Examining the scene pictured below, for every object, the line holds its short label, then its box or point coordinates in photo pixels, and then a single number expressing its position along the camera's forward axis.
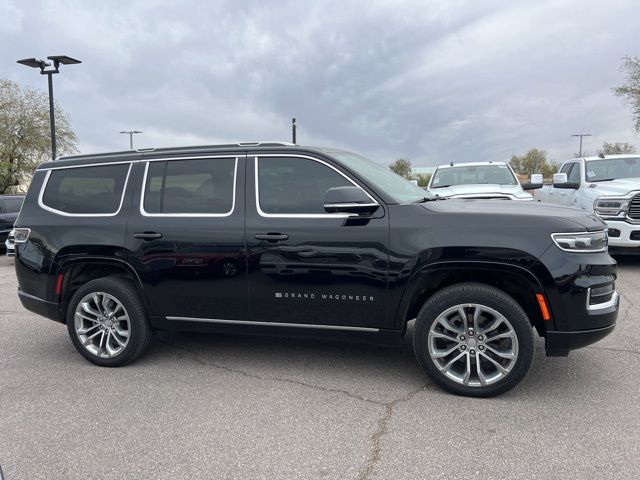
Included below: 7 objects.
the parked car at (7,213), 11.87
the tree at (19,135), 27.44
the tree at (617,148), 48.16
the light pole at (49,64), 15.11
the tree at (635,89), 25.92
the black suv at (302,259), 3.26
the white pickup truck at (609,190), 7.39
